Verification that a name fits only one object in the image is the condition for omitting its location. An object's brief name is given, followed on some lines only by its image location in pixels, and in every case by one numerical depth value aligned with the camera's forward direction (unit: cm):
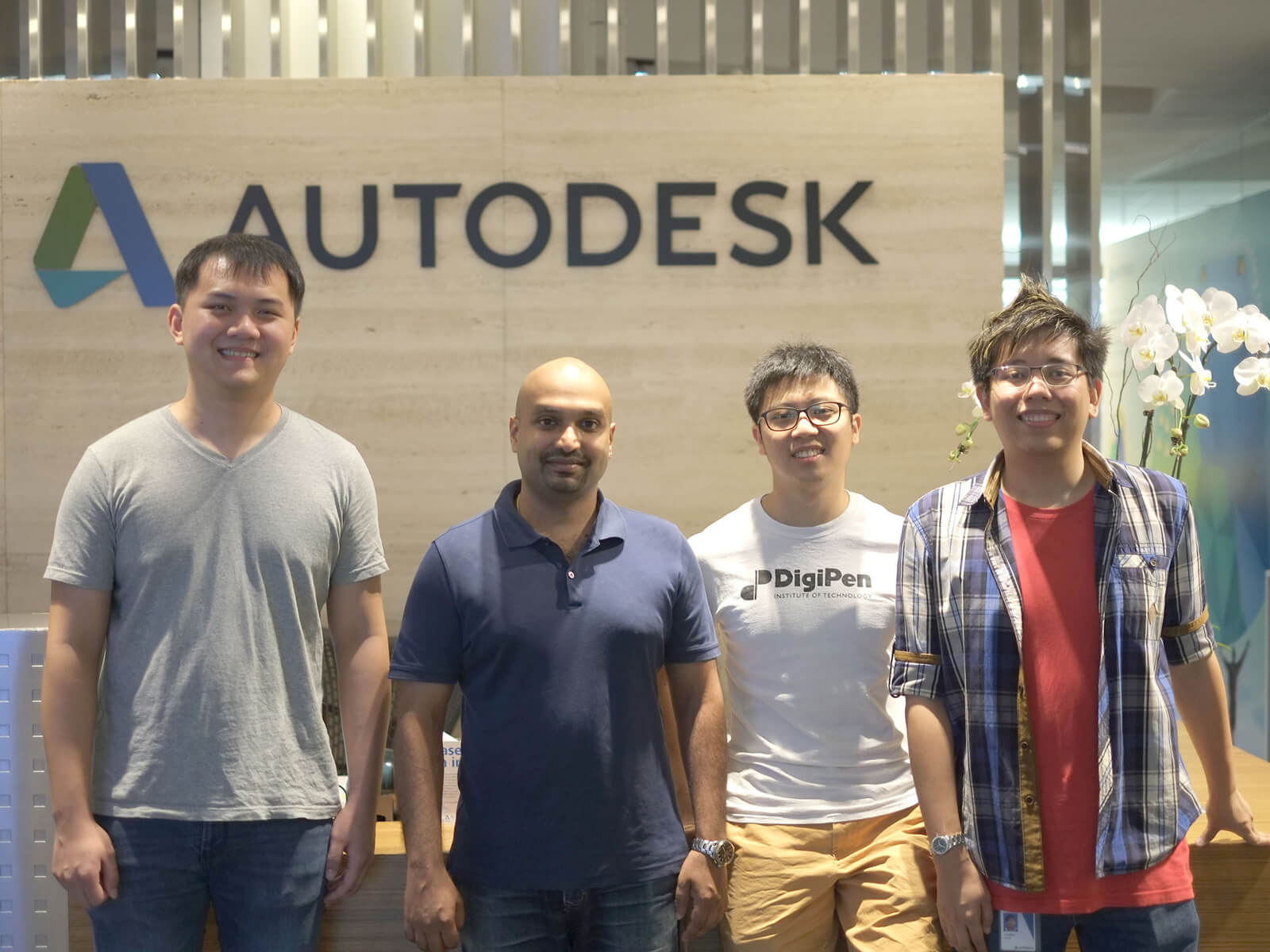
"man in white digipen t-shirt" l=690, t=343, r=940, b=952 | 226
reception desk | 242
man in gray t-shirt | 204
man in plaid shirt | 203
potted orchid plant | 287
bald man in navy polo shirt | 207
